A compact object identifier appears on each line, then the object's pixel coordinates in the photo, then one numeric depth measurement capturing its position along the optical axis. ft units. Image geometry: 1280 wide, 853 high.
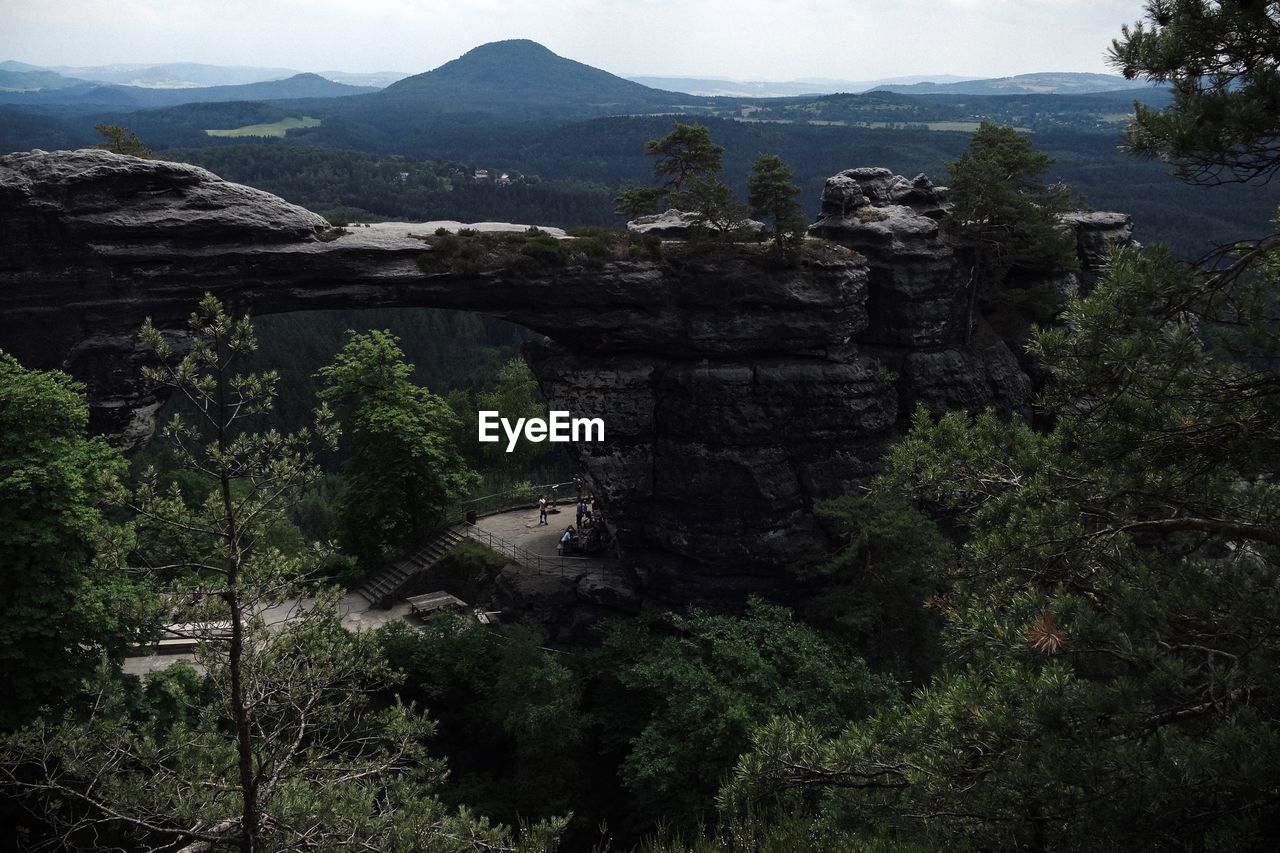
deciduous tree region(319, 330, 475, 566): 122.93
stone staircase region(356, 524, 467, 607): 121.39
